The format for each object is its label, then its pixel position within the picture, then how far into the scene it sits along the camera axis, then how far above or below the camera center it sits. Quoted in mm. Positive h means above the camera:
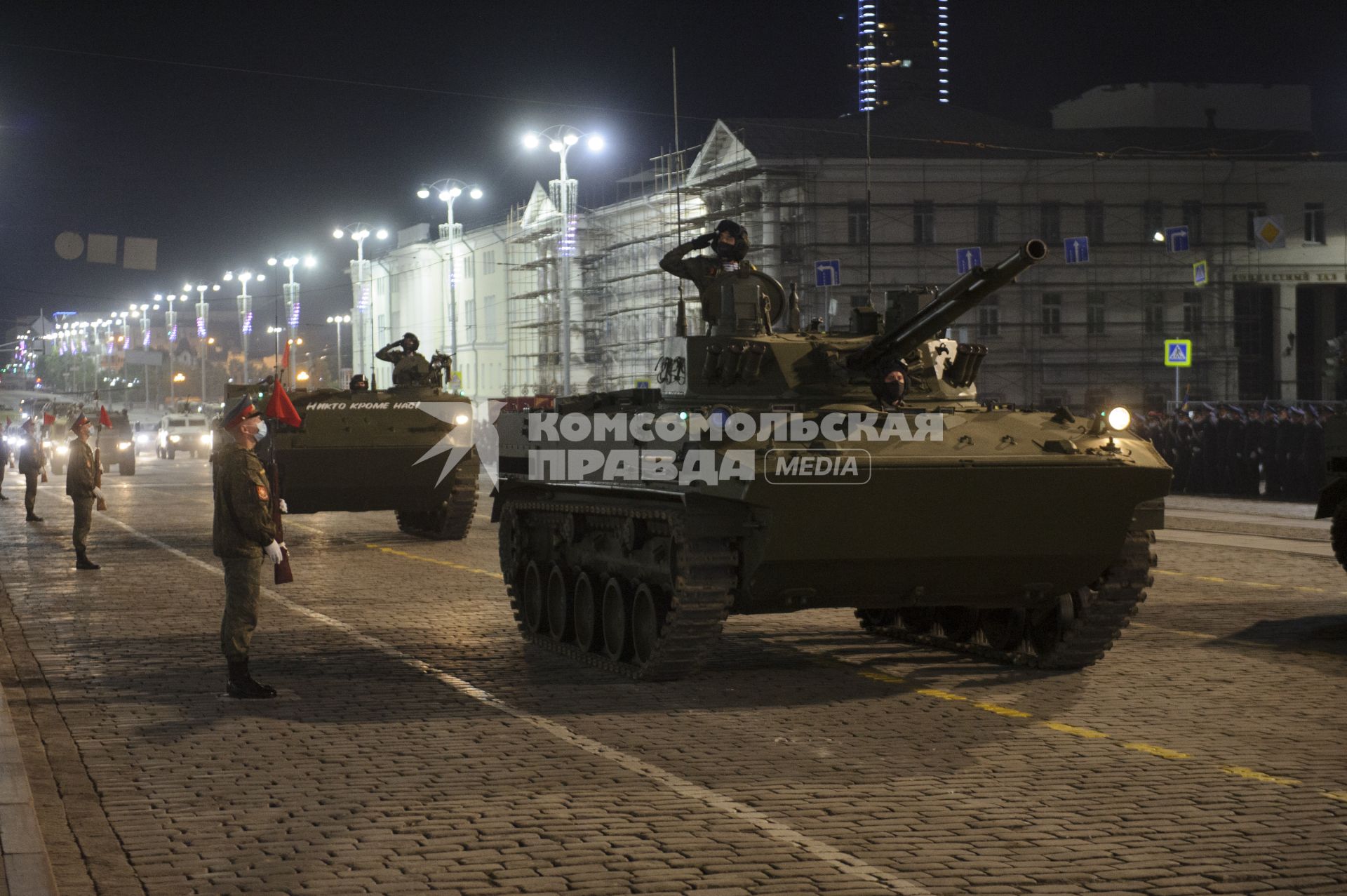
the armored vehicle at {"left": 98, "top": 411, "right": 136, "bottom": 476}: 50031 -606
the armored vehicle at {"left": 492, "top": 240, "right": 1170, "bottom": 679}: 10555 -503
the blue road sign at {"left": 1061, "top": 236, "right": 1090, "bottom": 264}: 41469 +3942
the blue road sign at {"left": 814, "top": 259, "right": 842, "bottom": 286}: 40375 +3340
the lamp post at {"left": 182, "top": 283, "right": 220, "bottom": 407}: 86119 +5703
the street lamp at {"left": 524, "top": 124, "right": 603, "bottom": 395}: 41531 +6126
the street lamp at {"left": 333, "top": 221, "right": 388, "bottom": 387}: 60394 +6589
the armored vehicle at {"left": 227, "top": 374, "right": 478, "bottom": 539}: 22922 -420
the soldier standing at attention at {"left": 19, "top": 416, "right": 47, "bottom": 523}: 29688 -658
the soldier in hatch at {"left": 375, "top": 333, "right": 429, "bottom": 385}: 24828 +836
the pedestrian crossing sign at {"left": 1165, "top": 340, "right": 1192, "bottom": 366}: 34250 +1183
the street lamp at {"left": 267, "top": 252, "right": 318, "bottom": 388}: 62031 +5491
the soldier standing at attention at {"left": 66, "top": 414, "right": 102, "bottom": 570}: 19859 -673
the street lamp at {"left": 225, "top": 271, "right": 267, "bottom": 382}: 65375 +5444
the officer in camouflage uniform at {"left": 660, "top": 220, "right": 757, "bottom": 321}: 13086 +1184
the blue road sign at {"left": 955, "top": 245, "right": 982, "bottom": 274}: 44250 +4017
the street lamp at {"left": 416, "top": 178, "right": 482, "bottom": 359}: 50656 +6537
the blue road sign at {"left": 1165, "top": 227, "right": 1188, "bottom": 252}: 39781 +3959
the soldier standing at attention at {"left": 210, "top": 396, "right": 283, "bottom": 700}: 10711 -706
